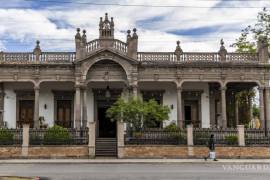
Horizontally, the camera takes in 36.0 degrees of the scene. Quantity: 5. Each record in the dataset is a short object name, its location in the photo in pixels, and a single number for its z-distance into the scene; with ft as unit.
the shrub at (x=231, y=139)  79.56
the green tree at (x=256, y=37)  60.03
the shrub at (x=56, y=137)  77.36
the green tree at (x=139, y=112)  80.38
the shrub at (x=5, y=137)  77.00
